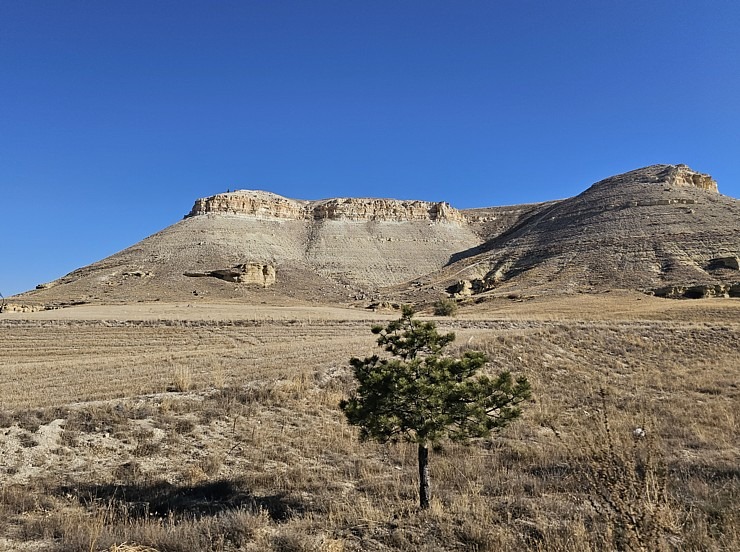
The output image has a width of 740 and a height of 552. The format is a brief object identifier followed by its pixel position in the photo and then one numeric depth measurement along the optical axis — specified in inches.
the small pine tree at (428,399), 234.7
